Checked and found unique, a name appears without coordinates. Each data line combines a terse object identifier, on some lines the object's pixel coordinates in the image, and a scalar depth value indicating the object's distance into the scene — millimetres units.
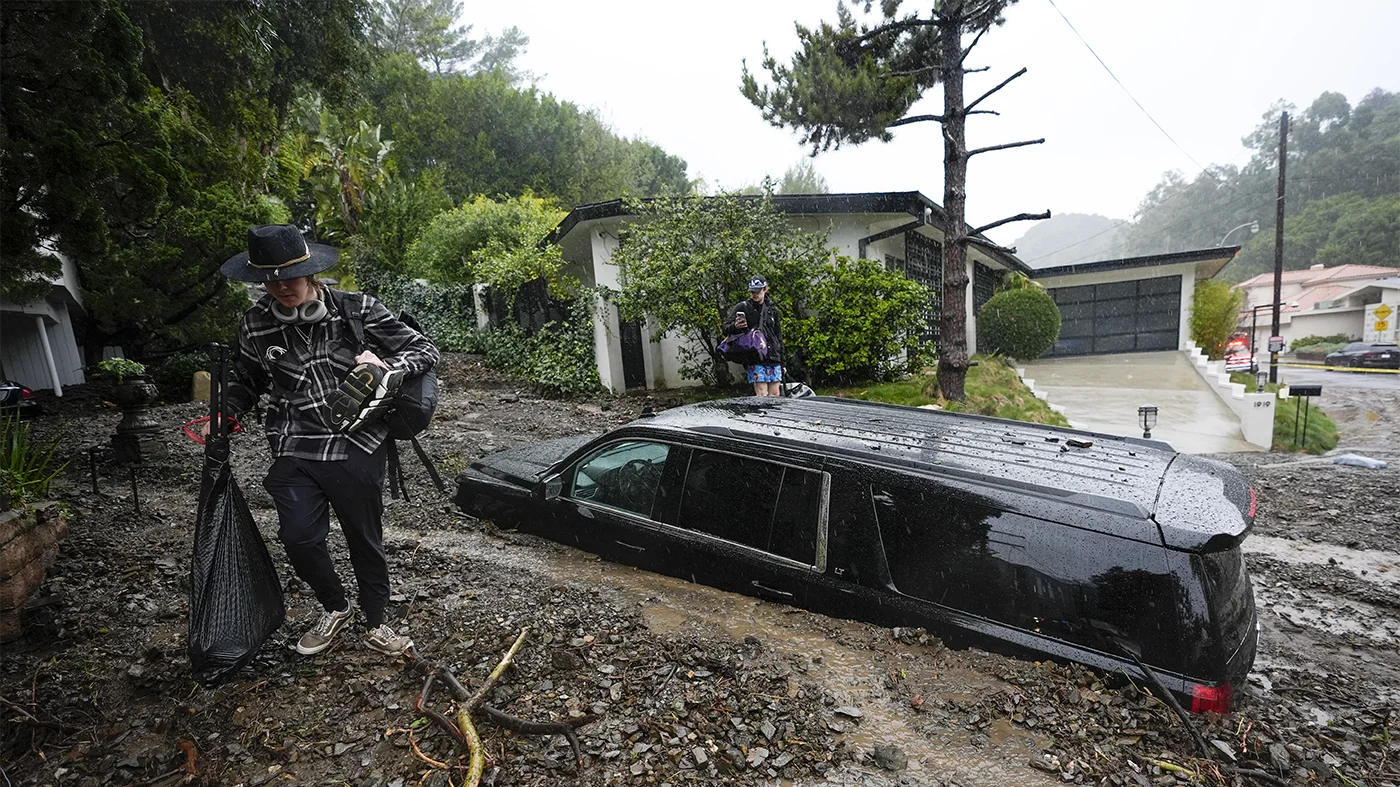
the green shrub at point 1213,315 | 18641
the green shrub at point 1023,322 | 15930
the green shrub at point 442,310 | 15445
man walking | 2445
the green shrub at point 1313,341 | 33531
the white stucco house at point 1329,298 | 33656
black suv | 2045
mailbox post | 8625
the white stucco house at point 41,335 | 10688
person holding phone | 7090
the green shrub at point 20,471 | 3170
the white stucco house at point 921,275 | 10094
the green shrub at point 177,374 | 9836
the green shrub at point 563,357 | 10906
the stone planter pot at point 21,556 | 2797
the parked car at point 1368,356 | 24984
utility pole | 16891
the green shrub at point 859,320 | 8742
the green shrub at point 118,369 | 5852
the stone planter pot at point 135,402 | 5832
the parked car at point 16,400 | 7927
